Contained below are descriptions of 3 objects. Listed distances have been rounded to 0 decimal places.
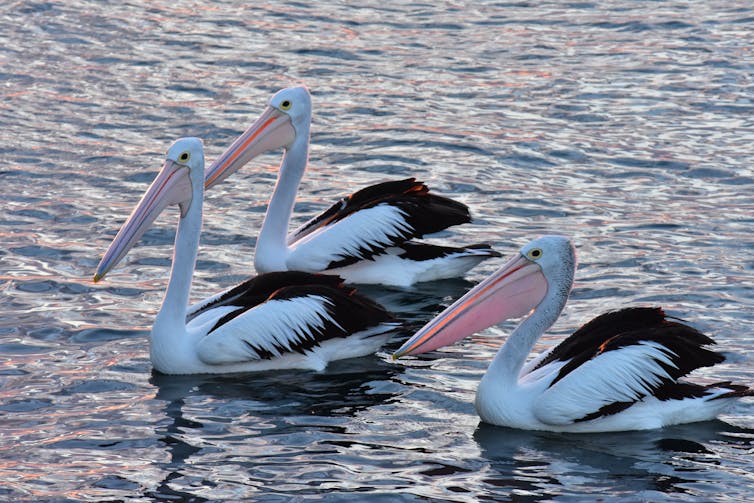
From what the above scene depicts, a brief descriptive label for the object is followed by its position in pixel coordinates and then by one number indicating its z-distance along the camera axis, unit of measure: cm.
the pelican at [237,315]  1340
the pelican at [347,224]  1619
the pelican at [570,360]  1194
